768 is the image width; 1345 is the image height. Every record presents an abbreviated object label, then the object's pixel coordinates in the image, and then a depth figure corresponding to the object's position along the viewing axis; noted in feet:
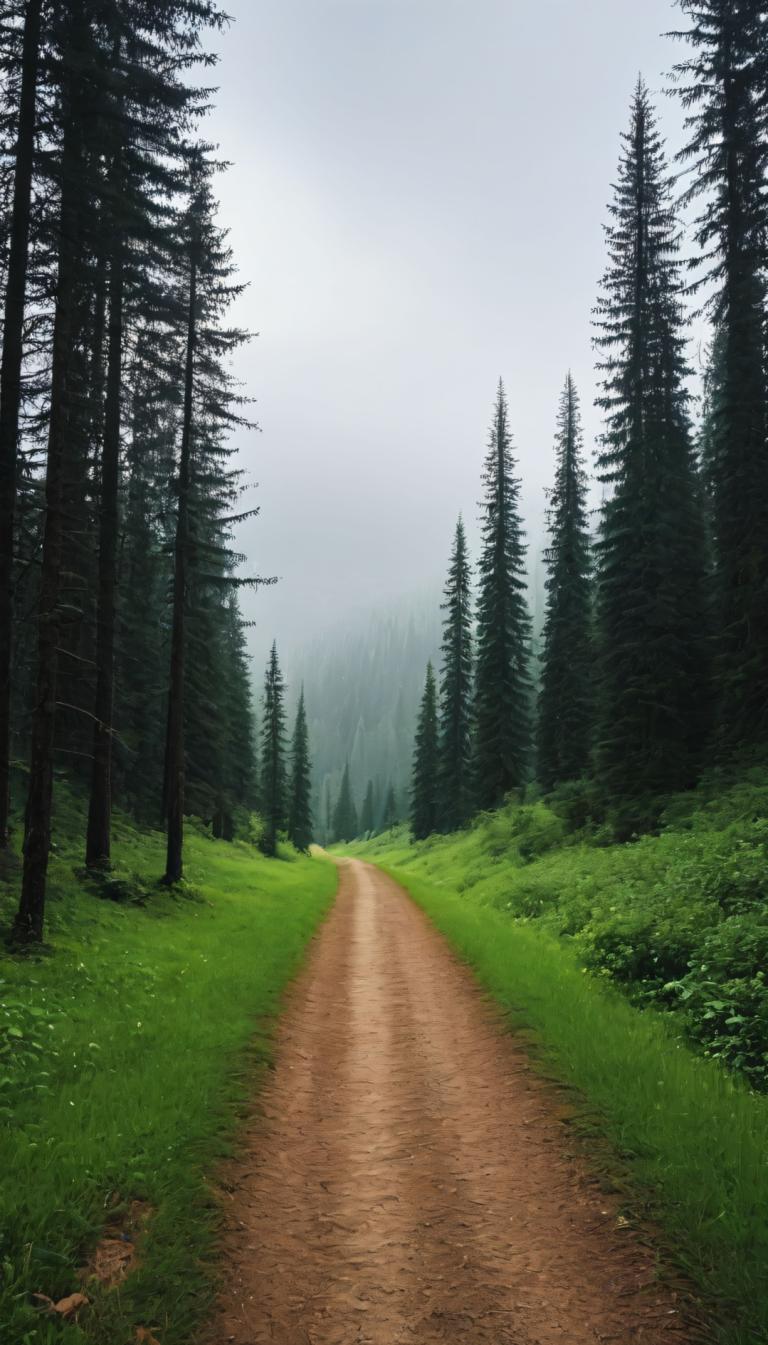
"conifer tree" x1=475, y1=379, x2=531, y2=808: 121.95
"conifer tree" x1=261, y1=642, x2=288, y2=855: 171.12
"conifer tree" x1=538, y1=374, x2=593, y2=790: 107.45
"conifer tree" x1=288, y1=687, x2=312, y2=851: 197.16
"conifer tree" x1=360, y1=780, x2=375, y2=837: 381.40
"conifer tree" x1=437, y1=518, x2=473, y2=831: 153.38
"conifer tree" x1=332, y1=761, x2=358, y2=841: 372.99
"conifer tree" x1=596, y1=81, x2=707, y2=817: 66.85
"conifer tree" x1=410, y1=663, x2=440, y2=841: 184.14
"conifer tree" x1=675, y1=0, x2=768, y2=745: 58.03
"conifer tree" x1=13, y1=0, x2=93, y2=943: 32.40
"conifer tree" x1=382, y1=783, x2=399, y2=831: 314.35
